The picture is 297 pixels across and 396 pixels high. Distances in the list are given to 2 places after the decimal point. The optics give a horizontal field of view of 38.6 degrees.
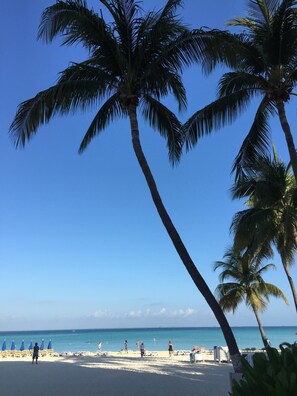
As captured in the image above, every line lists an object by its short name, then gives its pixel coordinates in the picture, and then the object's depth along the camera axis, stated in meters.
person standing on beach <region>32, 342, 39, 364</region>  25.75
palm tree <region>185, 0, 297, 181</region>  10.95
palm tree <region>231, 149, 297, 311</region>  17.28
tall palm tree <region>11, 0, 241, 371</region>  9.93
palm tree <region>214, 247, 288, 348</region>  28.94
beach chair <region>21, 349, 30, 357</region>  37.62
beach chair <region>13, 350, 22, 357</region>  37.35
